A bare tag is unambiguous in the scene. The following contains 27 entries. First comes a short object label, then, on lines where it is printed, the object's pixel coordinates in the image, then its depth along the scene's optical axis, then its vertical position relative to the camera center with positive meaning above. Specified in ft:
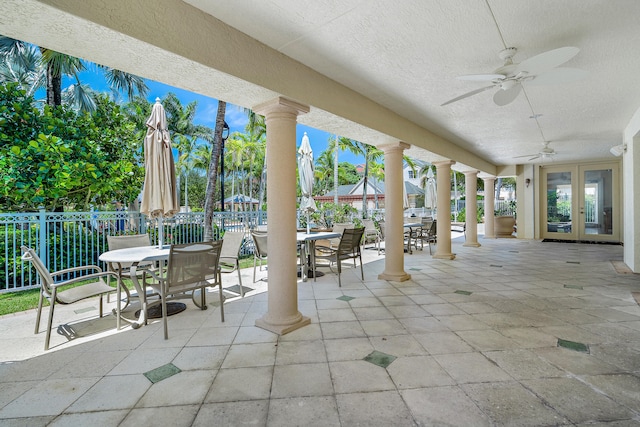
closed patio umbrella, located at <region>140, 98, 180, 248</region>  11.43 +1.67
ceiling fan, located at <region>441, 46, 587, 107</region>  7.93 +4.14
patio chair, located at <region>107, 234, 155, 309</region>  12.77 -1.29
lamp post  31.84 +3.85
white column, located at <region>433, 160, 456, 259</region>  23.08 -0.30
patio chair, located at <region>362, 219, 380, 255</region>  28.91 -2.38
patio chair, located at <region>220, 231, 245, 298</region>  14.24 -1.83
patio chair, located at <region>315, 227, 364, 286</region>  15.53 -1.92
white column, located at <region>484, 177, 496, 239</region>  36.83 +0.20
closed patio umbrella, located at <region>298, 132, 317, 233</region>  17.83 +2.77
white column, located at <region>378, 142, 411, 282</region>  16.38 -0.20
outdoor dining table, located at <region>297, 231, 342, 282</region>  16.40 -2.32
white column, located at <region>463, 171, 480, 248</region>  30.78 -0.01
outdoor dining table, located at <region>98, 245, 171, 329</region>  9.86 -1.53
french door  31.76 +0.43
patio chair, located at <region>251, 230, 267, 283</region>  15.65 -1.68
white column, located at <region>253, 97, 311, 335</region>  9.90 -0.12
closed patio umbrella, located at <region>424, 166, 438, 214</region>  33.32 +1.93
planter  38.60 -2.41
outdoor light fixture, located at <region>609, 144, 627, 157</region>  19.10 +3.83
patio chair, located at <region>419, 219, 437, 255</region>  26.78 -1.98
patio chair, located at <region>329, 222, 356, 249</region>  22.82 -1.53
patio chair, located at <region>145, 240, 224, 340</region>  9.23 -1.90
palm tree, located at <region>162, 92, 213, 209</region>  73.26 +23.06
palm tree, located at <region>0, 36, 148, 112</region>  22.38 +17.27
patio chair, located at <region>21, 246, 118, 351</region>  8.53 -2.46
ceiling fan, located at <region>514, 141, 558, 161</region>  23.11 +4.59
